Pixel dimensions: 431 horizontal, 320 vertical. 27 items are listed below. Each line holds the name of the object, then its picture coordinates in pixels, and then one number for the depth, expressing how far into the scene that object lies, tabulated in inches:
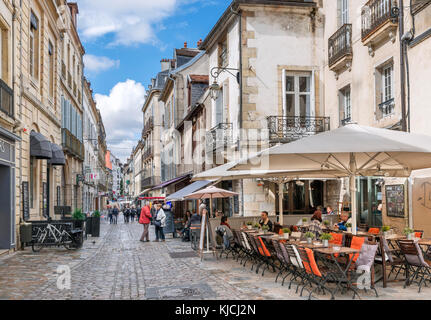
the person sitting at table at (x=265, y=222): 481.3
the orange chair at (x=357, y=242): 304.8
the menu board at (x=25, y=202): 526.3
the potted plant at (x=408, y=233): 327.9
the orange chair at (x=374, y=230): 407.2
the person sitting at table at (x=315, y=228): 401.8
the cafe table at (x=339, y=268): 273.1
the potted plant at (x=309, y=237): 316.7
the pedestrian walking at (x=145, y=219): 698.8
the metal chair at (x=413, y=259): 296.8
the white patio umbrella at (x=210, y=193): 562.0
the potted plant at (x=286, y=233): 376.2
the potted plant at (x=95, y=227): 778.8
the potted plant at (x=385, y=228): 344.8
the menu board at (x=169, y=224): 809.1
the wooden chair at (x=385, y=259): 303.1
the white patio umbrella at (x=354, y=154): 275.4
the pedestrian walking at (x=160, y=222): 701.3
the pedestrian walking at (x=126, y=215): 1479.9
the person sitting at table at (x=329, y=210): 626.9
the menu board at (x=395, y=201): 473.1
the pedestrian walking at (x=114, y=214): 1414.9
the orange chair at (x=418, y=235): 353.1
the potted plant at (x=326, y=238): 302.7
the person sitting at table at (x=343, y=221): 449.6
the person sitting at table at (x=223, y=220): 493.0
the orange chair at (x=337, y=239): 344.8
